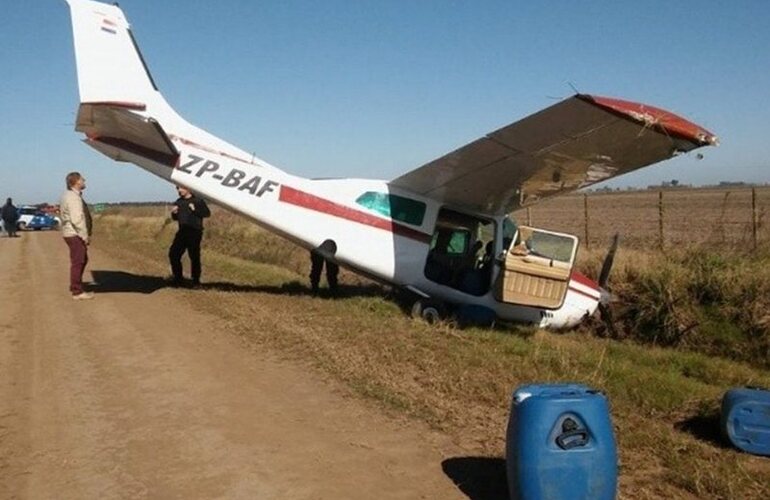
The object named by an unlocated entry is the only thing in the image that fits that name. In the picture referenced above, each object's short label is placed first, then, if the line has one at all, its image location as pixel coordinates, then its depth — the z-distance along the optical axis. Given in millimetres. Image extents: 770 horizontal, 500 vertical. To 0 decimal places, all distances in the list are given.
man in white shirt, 10750
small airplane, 10234
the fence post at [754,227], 12776
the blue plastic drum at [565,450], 3506
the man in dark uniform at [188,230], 12438
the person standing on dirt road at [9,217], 35438
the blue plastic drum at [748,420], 4750
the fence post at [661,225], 13882
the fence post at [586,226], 16478
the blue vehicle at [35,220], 45438
